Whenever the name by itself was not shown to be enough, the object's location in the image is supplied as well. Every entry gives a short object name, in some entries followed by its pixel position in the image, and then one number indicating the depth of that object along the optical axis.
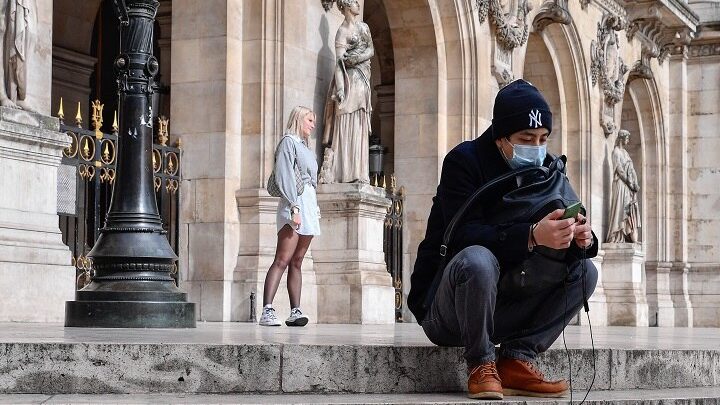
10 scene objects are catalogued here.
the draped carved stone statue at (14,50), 11.11
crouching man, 5.72
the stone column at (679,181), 31.06
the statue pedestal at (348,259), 15.22
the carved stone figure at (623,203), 25.95
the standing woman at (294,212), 11.28
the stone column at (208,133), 14.58
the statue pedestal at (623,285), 25.97
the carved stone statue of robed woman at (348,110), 15.54
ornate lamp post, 8.40
